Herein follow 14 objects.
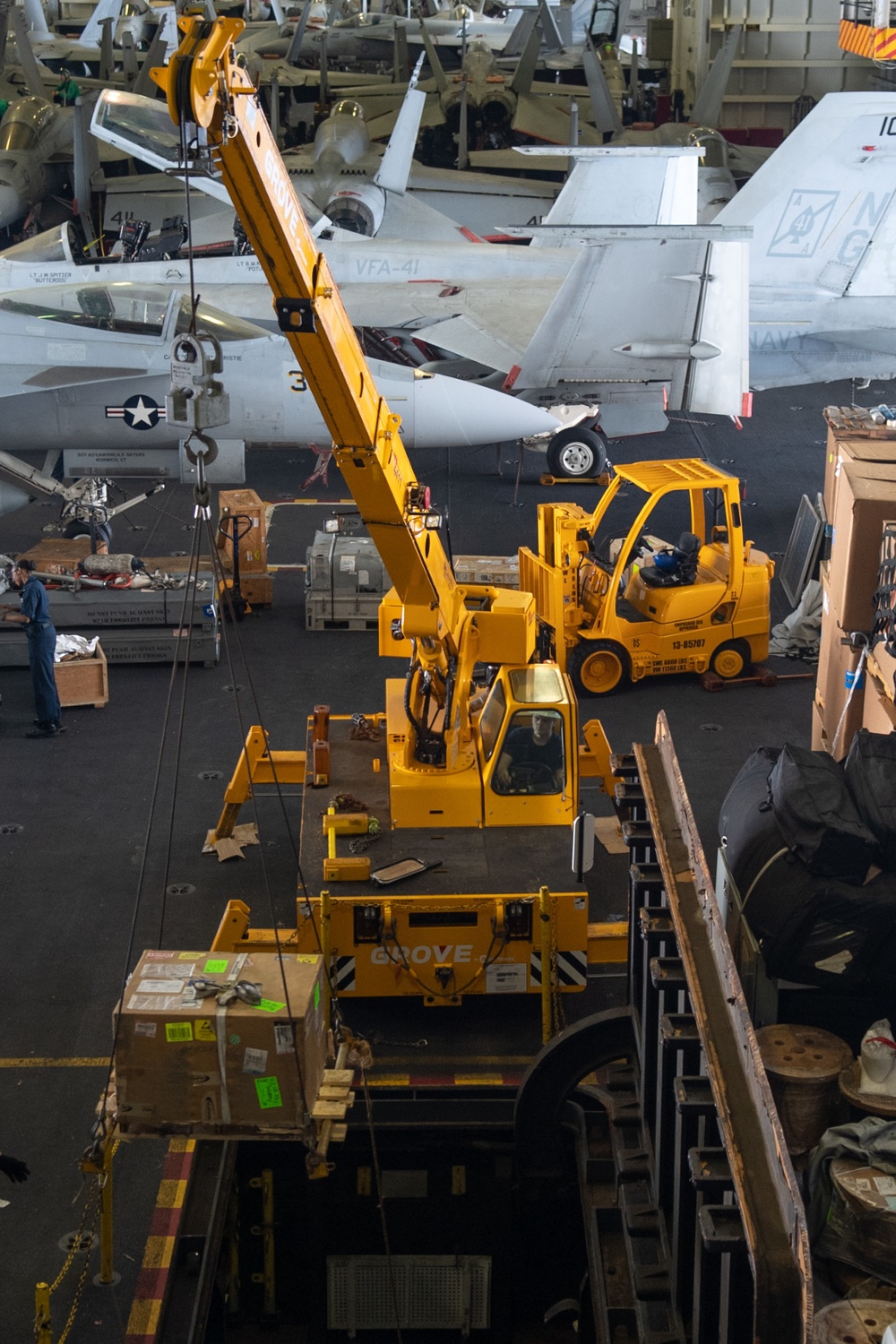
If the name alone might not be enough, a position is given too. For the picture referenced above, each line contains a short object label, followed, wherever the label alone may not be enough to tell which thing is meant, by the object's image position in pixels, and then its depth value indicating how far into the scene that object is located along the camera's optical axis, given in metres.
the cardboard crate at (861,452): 10.48
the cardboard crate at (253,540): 15.38
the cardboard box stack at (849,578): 9.37
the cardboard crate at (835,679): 9.21
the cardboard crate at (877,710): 8.11
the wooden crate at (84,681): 13.11
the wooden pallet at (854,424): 12.28
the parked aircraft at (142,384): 16.61
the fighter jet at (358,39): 39.48
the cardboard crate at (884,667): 8.05
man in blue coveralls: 12.40
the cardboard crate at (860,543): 9.39
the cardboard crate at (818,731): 10.34
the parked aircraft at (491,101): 33.12
